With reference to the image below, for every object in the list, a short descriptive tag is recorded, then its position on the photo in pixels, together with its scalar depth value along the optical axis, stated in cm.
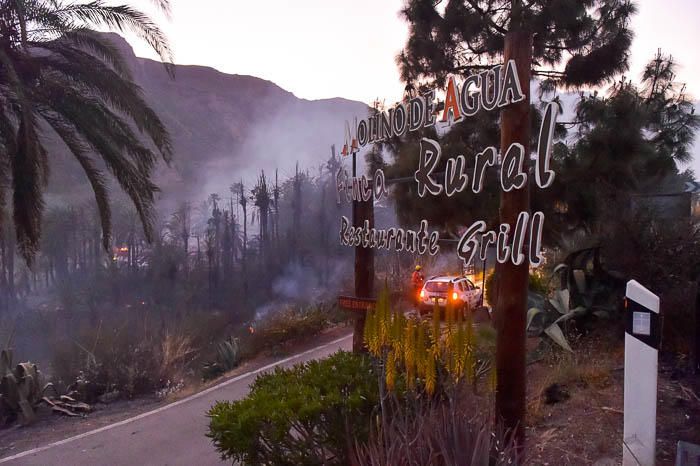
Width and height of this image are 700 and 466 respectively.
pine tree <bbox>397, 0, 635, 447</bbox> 1095
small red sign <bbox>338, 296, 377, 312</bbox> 609
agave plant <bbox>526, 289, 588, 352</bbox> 787
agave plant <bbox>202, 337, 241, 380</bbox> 1259
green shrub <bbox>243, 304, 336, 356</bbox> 1312
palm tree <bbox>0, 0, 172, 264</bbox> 816
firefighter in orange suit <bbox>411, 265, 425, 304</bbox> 1573
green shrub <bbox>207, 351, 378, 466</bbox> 358
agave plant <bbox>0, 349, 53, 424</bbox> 908
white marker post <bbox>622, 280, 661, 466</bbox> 373
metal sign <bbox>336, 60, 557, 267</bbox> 426
